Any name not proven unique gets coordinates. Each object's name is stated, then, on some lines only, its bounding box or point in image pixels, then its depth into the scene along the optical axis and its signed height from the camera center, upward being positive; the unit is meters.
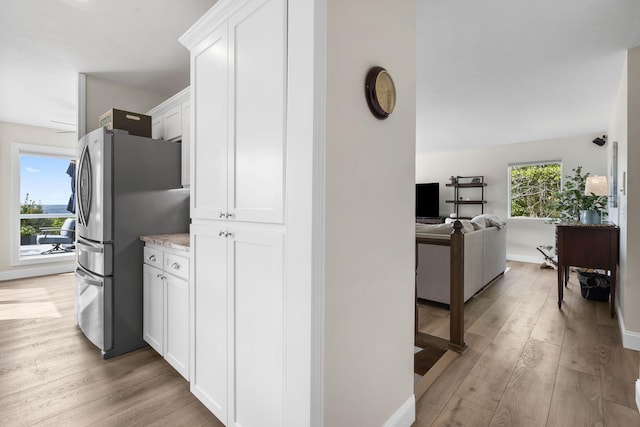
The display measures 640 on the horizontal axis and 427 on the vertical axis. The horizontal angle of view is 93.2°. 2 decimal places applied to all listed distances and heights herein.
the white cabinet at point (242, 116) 1.20 +0.44
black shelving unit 6.57 +0.53
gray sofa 3.29 -0.58
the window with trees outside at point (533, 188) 5.97 +0.50
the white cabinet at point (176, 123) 2.55 +0.82
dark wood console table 3.02 -0.37
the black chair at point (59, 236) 5.12 -0.43
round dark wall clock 1.28 +0.53
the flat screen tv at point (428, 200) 7.12 +0.28
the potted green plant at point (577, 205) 3.36 +0.11
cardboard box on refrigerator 2.55 +0.78
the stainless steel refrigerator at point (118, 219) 2.27 -0.06
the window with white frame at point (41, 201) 4.73 +0.17
